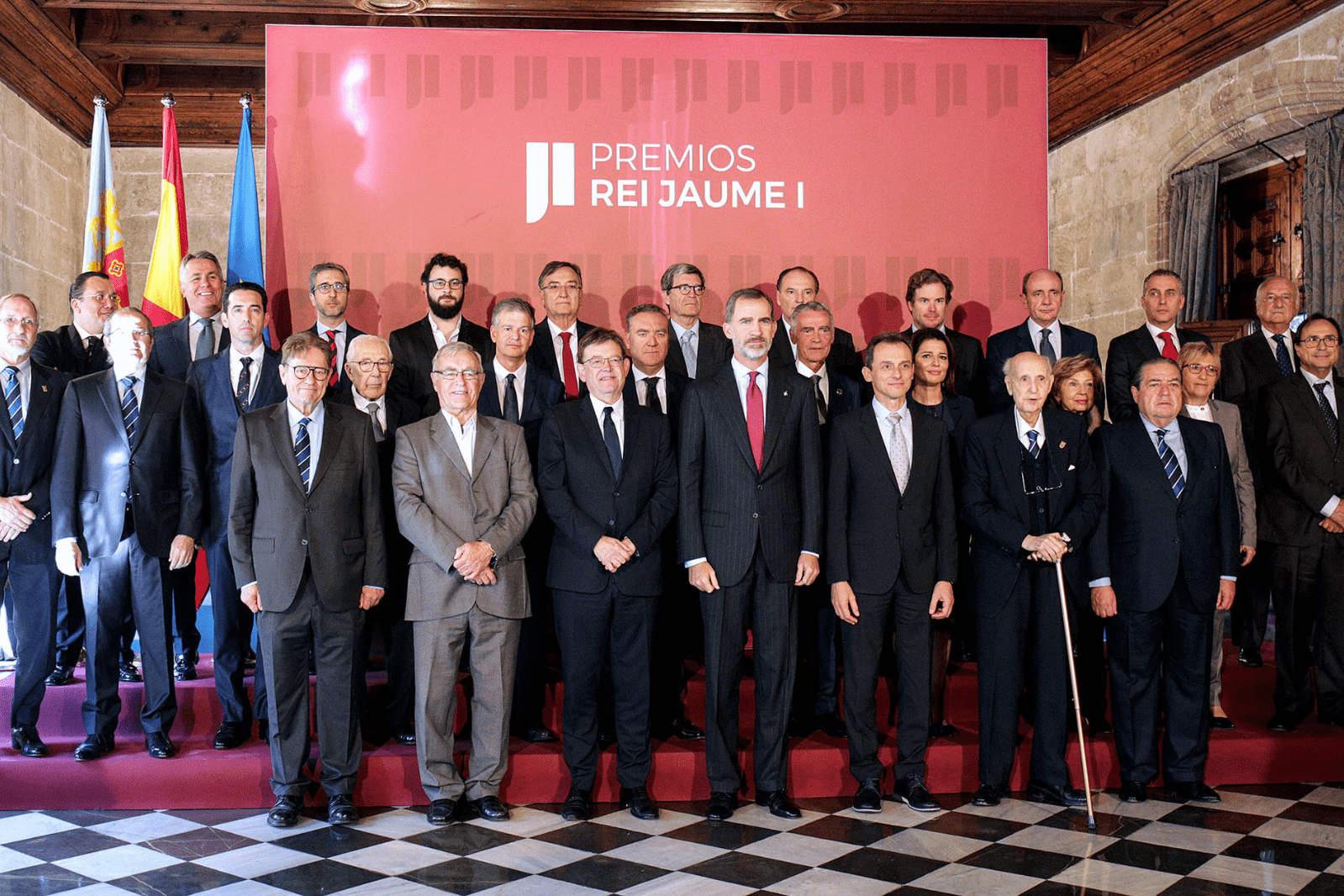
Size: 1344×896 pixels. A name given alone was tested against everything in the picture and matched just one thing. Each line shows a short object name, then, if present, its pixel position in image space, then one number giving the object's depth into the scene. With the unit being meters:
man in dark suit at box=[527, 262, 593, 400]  4.45
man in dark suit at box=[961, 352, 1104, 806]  3.74
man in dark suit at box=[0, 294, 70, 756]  3.86
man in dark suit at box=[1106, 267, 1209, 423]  4.56
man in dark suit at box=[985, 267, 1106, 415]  4.67
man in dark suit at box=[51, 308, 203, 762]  3.83
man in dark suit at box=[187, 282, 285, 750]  3.96
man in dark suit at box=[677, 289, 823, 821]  3.63
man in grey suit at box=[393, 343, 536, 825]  3.57
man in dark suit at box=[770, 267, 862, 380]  4.51
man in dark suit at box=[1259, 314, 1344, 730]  4.34
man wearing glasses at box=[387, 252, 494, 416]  4.49
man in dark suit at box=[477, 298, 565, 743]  4.01
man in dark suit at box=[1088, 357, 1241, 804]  3.81
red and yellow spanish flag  5.84
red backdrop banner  5.40
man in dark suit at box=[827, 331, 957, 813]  3.70
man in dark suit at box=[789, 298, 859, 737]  4.11
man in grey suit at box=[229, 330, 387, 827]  3.54
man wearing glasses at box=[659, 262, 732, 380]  4.44
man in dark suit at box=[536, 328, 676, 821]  3.65
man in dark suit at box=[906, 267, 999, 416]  4.58
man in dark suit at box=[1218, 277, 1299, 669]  4.62
